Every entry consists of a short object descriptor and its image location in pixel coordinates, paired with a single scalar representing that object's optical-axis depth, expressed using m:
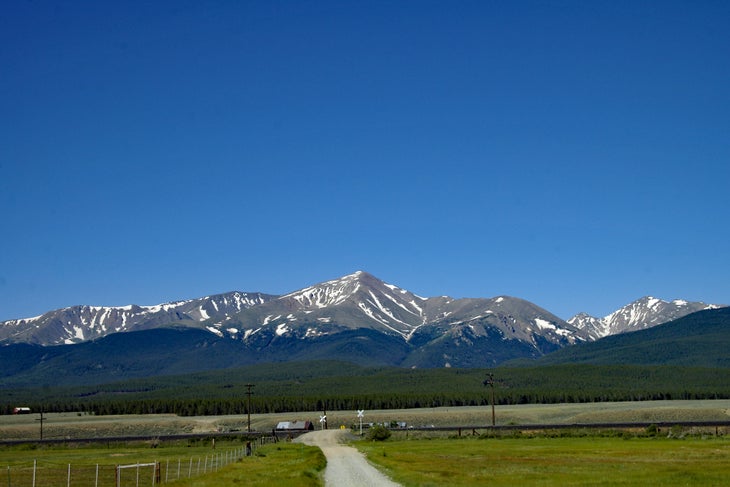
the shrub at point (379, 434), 114.12
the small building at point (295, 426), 159.25
